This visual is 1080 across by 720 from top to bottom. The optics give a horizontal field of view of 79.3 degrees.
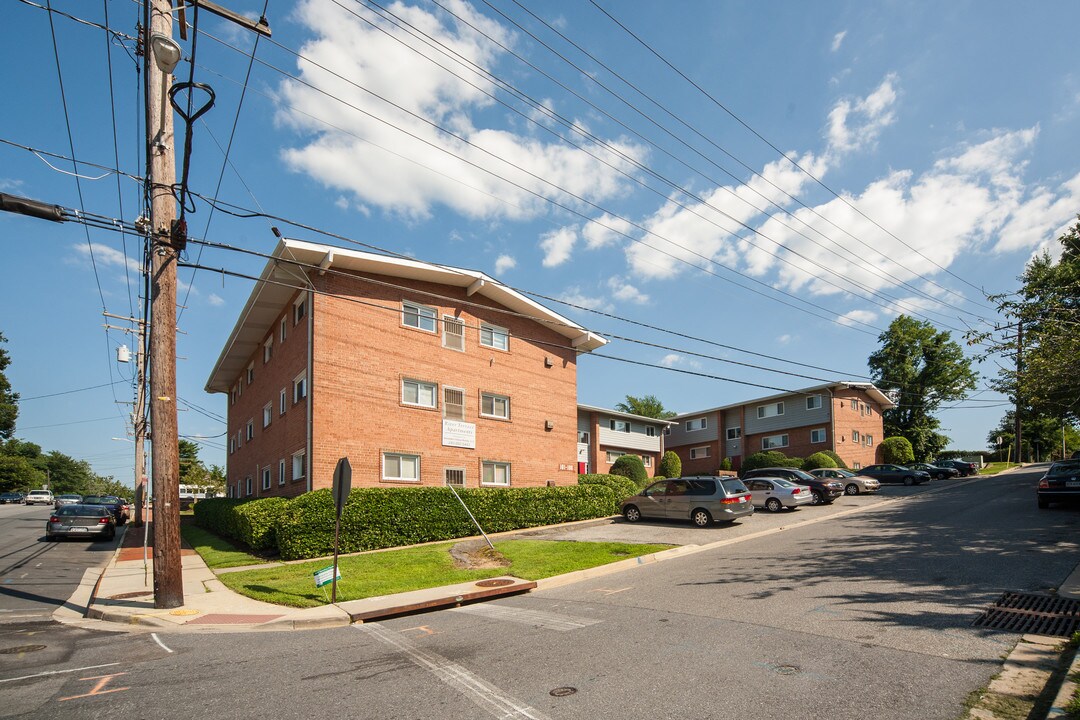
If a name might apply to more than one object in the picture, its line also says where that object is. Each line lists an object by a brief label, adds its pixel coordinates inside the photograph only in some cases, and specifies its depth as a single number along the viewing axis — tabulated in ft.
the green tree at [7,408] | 251.80
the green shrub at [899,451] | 164.25
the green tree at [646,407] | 305.94
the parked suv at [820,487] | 92.89
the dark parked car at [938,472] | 142.62
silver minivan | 68.39
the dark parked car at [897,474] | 127.44
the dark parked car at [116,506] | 121.06
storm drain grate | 24.88
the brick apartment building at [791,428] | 155.94
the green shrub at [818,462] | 136.56
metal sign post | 37.27
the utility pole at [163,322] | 37.09
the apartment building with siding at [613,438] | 143.13
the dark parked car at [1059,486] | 66.23
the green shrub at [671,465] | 153.57
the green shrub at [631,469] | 134.92
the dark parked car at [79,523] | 83.76
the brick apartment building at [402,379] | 67.67
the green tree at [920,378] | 189.88
